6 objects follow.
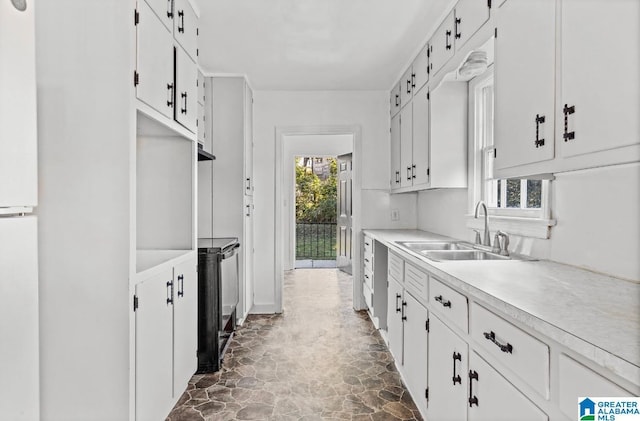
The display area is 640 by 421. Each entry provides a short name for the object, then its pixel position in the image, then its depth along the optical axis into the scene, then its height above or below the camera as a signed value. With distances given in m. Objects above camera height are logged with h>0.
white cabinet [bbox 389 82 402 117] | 4.03 +1.15
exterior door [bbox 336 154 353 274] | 6.91 -0.13
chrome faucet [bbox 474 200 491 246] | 2.43 -0.13
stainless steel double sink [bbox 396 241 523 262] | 2.30 -0.29
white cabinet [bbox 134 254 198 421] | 1.74 -0.69
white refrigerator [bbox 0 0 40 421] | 1.19 -0.03
